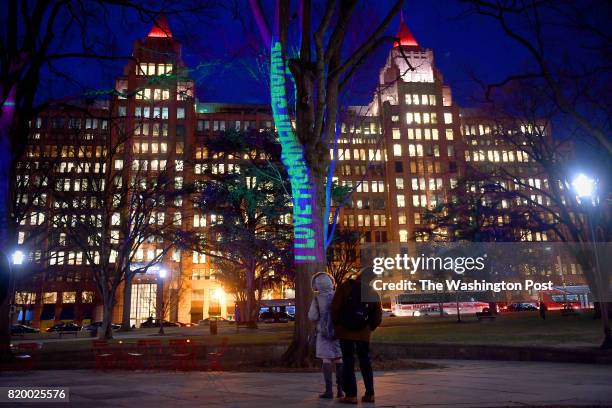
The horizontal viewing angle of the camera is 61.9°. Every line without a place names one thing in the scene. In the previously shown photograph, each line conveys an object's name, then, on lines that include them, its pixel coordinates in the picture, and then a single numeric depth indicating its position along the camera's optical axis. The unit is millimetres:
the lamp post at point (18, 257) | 24919
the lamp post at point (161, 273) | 39259
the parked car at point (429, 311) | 67188
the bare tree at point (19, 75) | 12141
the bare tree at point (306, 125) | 11844
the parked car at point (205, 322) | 71300
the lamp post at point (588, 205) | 13078
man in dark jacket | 6418
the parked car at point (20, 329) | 55812
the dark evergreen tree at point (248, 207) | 32188
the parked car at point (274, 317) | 61594
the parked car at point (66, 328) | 56756
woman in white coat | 6711
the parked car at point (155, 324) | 66500
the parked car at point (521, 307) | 74125
